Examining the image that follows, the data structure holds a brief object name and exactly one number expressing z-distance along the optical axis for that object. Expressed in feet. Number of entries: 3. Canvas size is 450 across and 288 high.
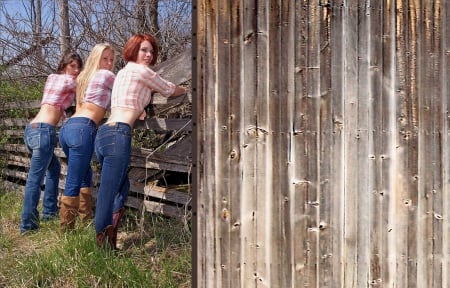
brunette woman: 16.70
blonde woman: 14.84
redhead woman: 12.99
